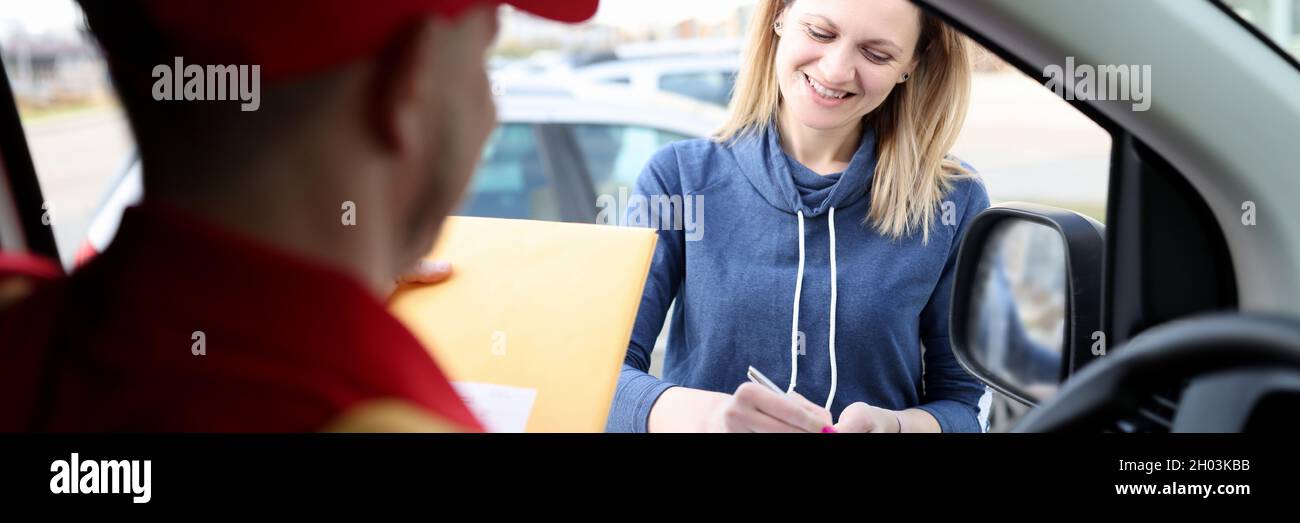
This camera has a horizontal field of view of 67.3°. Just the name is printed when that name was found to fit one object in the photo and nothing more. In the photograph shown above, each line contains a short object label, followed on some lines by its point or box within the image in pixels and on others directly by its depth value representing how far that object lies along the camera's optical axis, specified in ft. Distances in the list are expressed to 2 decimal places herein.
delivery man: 2.28
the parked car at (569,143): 15.98
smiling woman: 6.96
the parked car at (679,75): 24.64
